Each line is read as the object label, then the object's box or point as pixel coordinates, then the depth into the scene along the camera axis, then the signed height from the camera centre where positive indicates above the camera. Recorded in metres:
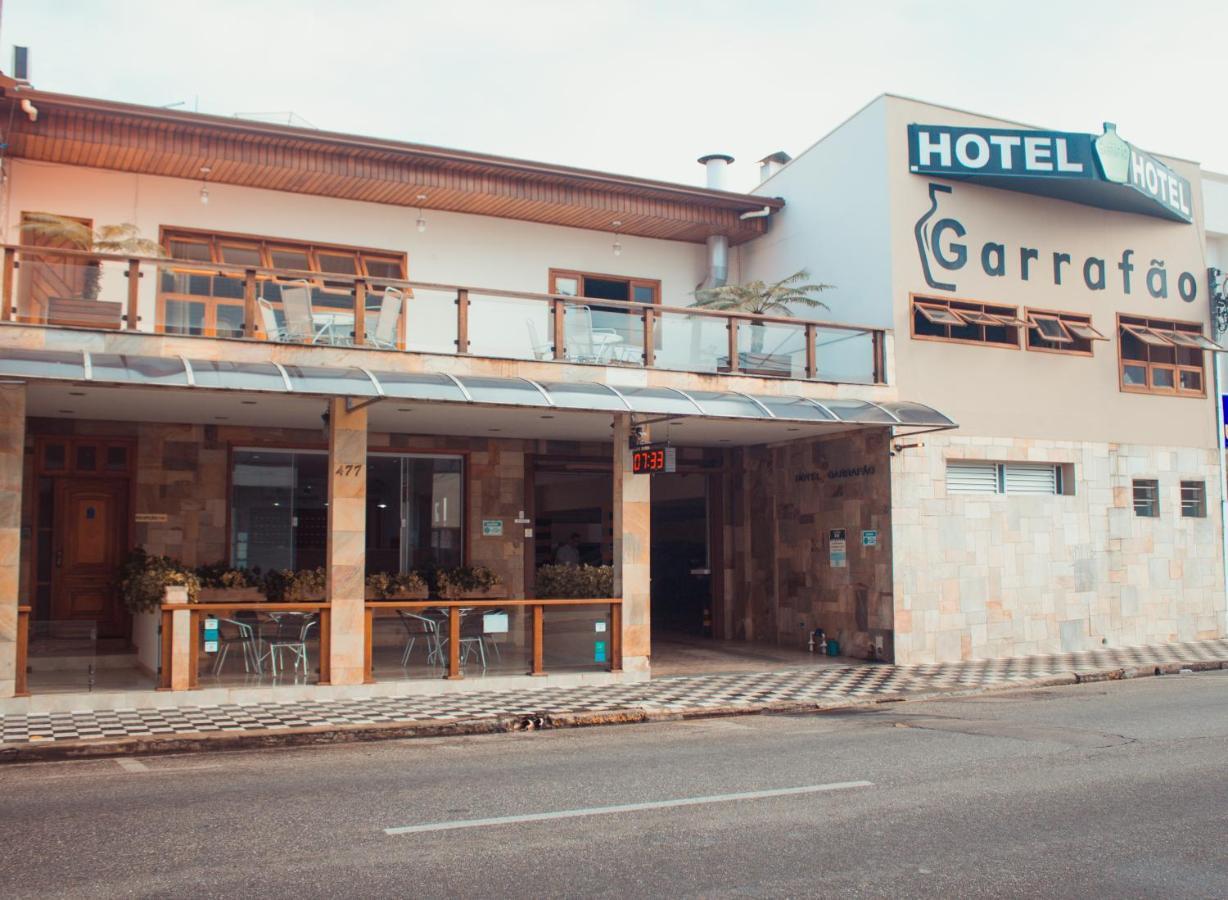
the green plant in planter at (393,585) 16.53 -0.65
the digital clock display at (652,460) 14.05 +1.02
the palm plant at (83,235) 14.32 +4.03
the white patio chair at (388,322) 13.81 +2.75
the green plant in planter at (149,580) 13.19 -0.44
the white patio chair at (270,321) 13.26 +2.65
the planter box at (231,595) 15.59 -0.74
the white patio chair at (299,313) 13.35 +2.76
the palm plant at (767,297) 18.25 +4.02
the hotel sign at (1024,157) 17.42 +5.99
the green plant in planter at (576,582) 15.34 -0.59
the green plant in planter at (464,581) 17.02 -0.62
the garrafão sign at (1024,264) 17.48 +4.54
